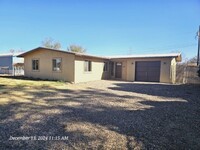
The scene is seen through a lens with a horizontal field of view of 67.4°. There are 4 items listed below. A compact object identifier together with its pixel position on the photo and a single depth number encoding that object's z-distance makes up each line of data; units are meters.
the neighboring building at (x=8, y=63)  23.59
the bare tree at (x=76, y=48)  37.43
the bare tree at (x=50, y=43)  37.84
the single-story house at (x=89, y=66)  12.80
